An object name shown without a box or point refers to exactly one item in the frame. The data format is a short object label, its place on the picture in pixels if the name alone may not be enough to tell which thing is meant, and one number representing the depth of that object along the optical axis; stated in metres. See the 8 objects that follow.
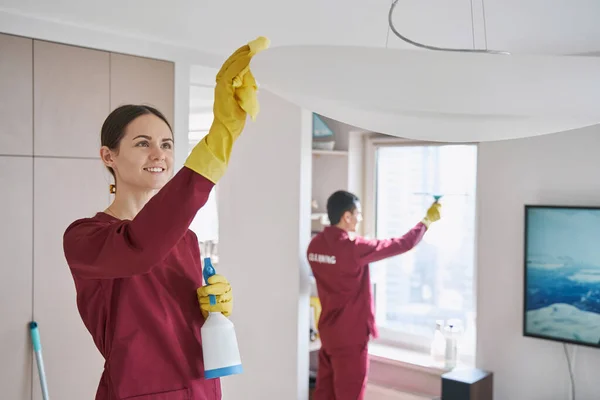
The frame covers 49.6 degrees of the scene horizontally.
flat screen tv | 3.34
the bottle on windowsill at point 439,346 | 4.04
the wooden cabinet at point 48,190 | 2.72
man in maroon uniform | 3.88
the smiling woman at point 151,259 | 1.21
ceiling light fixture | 0.95
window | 4.20
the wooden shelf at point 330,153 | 4.34
